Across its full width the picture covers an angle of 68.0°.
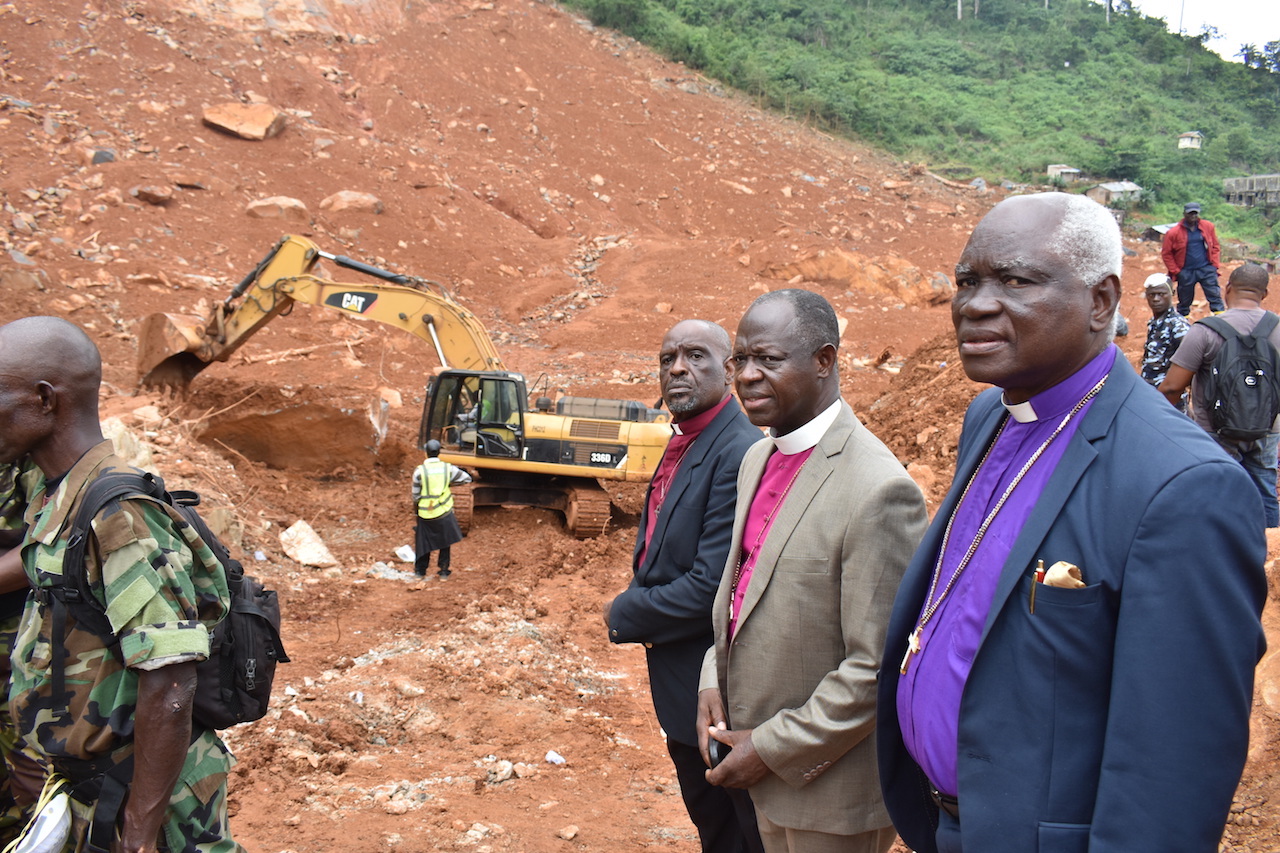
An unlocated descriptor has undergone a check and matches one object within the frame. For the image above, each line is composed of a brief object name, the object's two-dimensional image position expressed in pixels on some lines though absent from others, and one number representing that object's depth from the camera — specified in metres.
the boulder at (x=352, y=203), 22.30
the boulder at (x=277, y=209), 20.75
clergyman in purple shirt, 1.43
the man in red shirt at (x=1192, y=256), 9.58
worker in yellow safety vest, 8.89
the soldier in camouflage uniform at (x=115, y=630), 2.27
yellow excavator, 11.22
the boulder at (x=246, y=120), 23.19
